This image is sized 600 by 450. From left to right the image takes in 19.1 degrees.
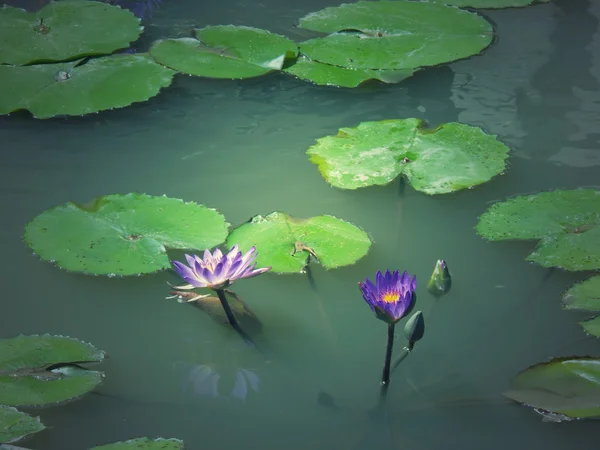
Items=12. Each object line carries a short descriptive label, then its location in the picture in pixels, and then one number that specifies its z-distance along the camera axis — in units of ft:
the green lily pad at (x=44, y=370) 7.15
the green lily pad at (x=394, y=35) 9.13
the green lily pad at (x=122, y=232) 7.68
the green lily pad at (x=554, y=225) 7.66
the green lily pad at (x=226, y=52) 9.08
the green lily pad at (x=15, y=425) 7.01
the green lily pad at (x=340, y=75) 8.98
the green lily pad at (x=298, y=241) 7.68
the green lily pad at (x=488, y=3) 9.80
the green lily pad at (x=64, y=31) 9.18
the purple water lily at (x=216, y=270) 7.29
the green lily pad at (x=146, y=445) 6.98
